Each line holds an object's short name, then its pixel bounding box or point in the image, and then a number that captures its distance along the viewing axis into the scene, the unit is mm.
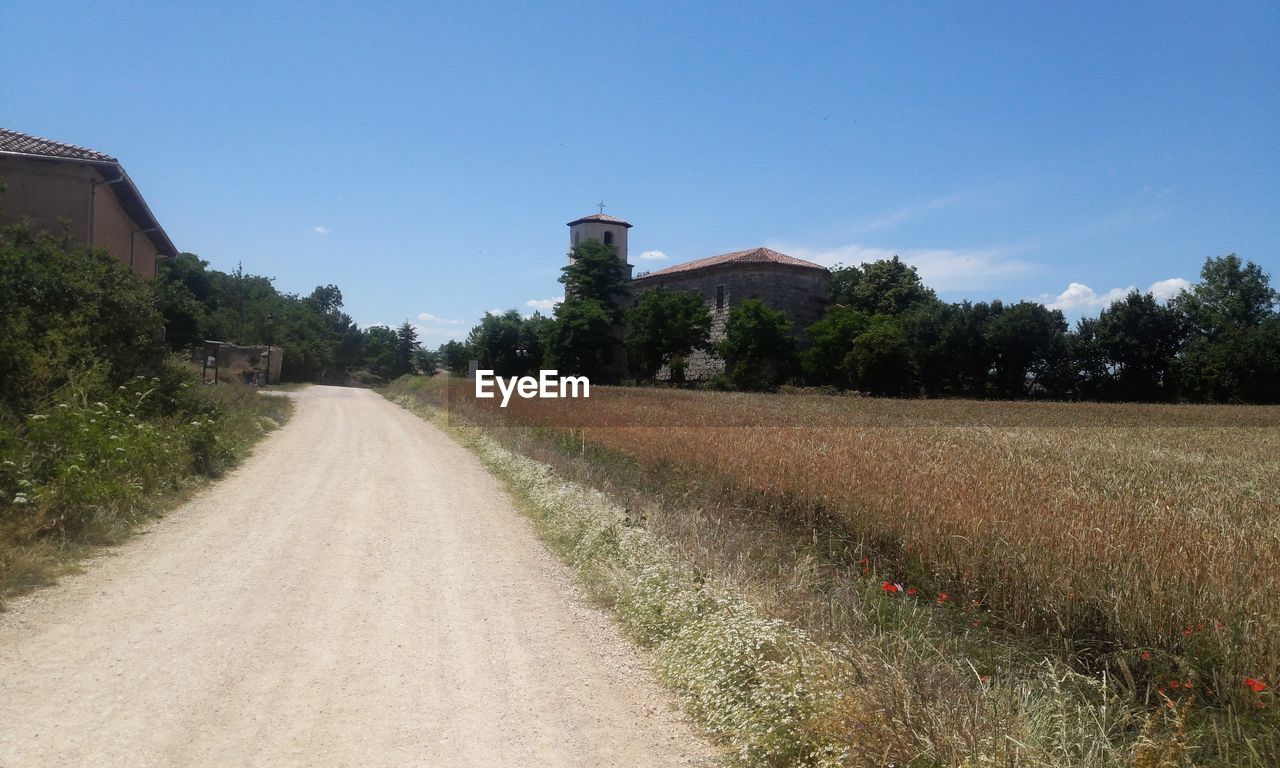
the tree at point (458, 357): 78062
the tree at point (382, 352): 112000
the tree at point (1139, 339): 47250
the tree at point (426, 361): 121962
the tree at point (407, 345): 118394
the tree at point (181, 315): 34125
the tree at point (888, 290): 62375
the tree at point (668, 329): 62188
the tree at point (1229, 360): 39219
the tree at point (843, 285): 64812
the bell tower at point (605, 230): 79438
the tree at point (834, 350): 53969
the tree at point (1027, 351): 47062
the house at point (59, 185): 22938
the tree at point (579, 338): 65938
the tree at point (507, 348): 74688
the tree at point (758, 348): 55938
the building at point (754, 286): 64250
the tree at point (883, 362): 49469
